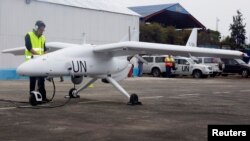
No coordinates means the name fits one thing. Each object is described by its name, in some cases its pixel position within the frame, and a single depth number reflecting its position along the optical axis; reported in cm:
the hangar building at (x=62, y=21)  3027
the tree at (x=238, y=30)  6681
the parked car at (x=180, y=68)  3681
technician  1171
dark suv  3791
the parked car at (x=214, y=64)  3862
